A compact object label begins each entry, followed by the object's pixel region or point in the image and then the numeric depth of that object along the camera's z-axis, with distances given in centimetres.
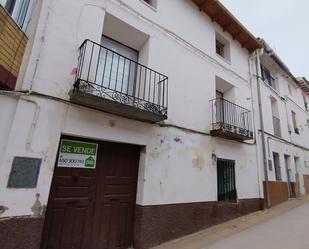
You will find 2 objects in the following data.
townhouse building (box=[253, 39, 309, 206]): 828
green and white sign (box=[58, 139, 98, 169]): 389
